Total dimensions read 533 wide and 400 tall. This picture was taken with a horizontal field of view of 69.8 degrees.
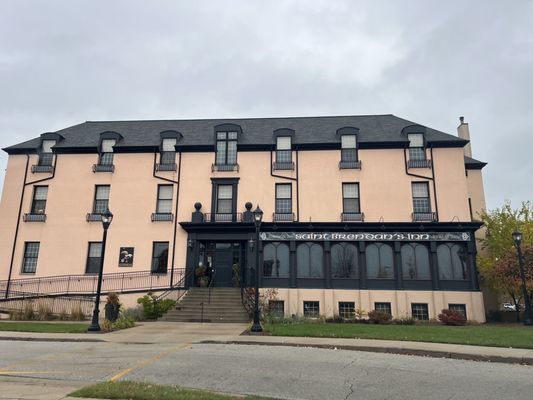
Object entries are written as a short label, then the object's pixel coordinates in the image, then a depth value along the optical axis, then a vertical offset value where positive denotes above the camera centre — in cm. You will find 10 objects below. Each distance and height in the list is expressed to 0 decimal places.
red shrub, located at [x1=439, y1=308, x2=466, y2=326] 1897 -148
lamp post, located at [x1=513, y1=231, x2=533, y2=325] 1812 +29
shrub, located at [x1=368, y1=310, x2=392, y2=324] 1900 -147
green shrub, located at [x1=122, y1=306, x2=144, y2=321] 1951 -145
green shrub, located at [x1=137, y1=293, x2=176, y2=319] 1945 -108
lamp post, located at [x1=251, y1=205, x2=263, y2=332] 1437 -28
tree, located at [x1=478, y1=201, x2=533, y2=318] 2002 +206
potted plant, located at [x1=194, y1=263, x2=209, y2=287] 2254 +53
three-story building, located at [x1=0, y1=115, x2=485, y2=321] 2194 +467
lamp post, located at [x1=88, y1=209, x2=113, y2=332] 1503 -70
